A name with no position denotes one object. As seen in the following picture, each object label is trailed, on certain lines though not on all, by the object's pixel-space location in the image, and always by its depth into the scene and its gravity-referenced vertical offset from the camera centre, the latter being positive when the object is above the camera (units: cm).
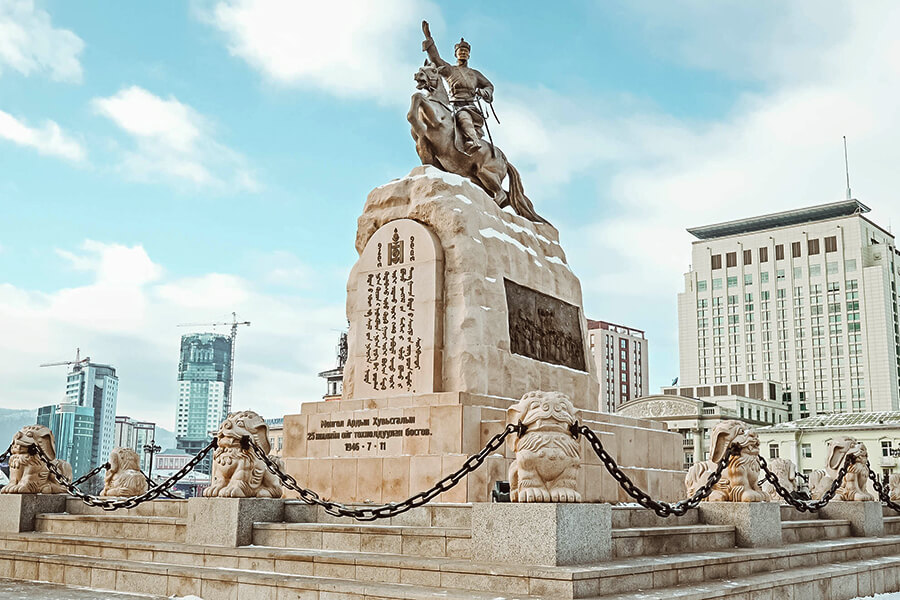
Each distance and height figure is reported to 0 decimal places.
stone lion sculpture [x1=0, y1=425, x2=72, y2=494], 1083 -7
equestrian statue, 1359 +513
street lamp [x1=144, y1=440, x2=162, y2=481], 2566 +43
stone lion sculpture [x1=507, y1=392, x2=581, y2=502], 649 +9
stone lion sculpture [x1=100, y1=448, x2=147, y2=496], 1251 -18
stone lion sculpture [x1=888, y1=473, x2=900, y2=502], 1384 -25
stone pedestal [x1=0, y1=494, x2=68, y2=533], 1042 -56
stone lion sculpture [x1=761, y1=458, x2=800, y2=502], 1482 -8
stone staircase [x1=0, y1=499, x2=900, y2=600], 609 -77
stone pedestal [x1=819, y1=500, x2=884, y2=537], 1067 -53
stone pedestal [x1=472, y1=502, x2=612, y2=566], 617 -47
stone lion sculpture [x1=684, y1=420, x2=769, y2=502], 883 +4
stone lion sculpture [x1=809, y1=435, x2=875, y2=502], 1102 +3
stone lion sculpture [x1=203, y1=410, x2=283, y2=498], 848 -3
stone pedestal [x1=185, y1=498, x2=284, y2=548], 807 -50
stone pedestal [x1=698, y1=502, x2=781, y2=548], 841 -48
